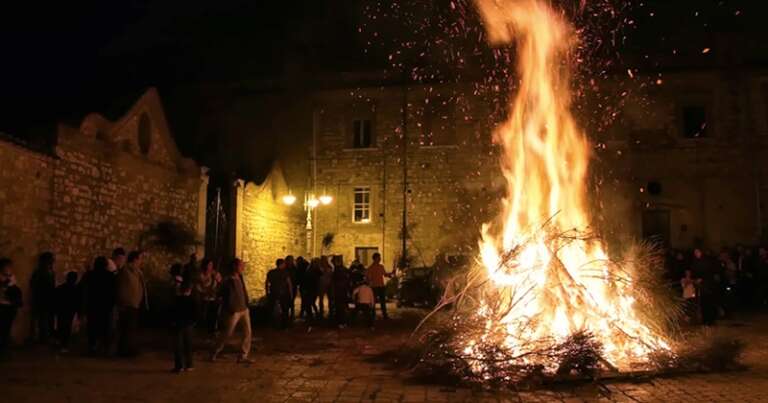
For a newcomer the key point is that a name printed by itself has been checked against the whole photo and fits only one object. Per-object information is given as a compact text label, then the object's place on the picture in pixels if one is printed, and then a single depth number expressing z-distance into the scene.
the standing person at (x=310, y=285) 14.97
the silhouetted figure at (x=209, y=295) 12.21
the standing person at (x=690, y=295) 13.45
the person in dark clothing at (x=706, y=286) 13.28
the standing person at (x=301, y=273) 15.30
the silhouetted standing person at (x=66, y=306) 10.35
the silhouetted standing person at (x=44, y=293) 10.51
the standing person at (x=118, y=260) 10.29
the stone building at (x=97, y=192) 11.08
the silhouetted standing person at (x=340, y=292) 14.03
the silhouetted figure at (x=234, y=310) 9.39
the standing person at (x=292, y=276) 14.62
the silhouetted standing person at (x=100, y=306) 9.88
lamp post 24.80
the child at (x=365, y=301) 13.91
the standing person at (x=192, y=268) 11.46
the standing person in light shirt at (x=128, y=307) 9.66
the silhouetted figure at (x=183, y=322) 8.45
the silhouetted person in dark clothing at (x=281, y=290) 14.02
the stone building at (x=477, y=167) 23.45
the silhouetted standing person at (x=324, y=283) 15.06
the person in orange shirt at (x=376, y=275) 14.90
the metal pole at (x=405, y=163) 25.53
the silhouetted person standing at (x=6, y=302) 9.32
